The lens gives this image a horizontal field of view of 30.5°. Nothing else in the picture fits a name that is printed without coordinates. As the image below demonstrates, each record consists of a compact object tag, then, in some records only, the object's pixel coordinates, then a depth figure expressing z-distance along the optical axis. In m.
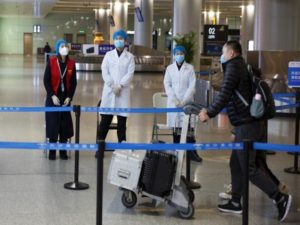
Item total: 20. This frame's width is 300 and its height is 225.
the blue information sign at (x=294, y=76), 9.02
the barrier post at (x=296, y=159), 8.20
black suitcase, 5.92
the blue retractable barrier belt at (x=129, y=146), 5.06
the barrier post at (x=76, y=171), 7.03
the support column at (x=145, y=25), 42.12
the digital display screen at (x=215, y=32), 23.42
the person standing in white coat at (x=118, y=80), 8.66
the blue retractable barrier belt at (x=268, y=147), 4.95
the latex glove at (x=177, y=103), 8.34
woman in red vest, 8.68
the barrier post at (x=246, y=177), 4.92
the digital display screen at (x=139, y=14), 40.69
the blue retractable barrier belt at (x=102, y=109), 7.56
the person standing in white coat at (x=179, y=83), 8.45
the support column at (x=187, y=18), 24.70
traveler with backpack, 5.64
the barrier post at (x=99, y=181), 4.81
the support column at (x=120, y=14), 49.03
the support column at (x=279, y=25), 16.41
